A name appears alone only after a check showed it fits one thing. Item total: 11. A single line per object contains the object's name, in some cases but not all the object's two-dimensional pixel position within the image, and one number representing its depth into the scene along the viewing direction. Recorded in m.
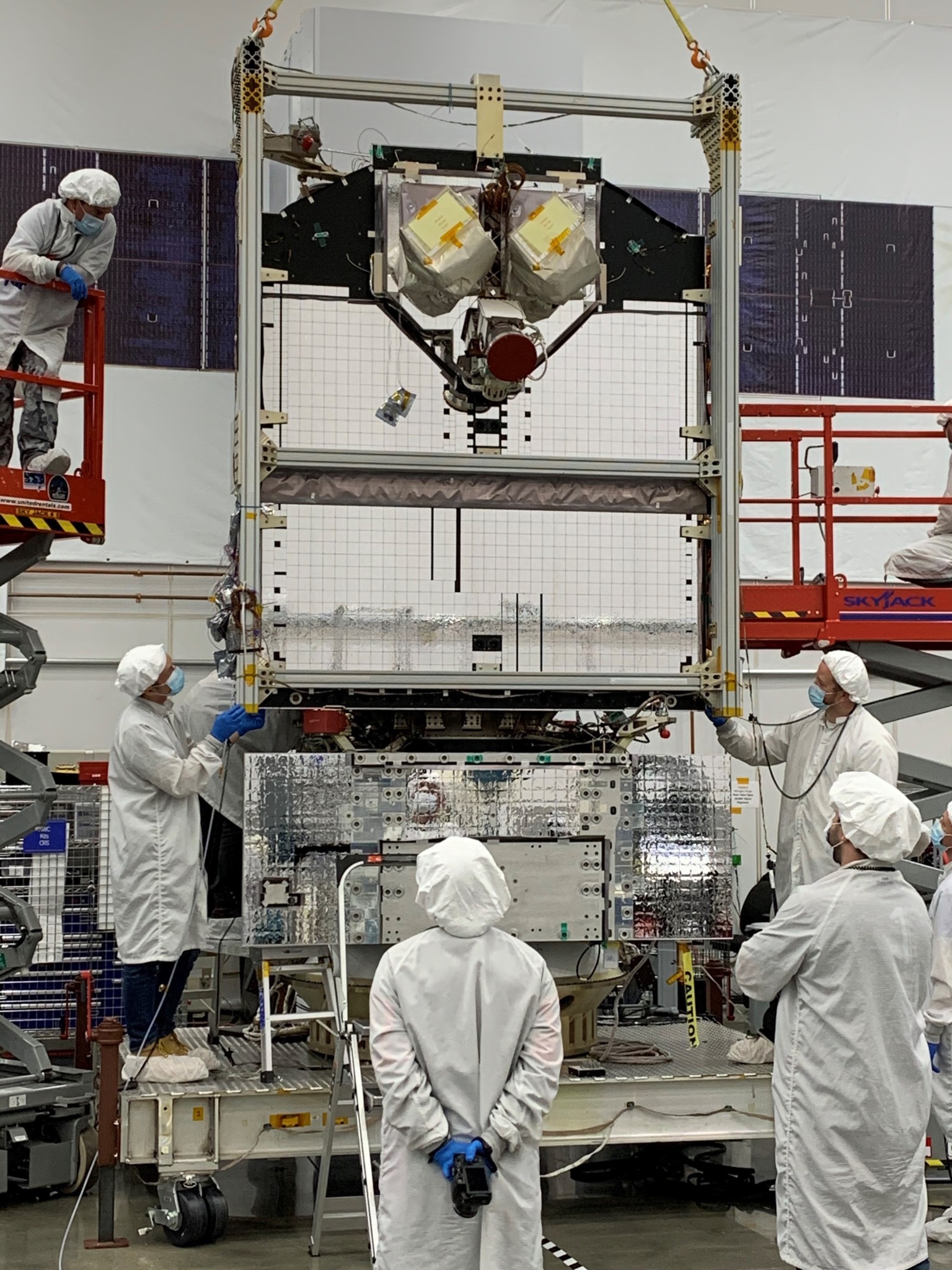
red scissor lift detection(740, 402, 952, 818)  7.76
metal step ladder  5.10
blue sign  8.90
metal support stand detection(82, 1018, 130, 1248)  5.90
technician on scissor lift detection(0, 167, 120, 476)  7.22
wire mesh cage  8.82
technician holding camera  4.18
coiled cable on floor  6.67
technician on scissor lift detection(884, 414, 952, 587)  8.02
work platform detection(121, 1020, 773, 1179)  5.89
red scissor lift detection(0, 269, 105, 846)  7.24
